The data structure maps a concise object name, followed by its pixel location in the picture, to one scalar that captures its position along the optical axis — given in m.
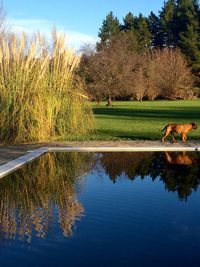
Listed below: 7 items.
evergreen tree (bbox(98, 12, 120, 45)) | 82.72
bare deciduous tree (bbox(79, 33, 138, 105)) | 47.09
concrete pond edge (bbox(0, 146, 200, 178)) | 10.72
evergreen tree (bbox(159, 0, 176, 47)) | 79.88
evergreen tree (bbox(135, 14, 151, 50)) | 79.74
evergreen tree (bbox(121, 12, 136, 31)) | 83.58
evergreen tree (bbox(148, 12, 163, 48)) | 83.94
